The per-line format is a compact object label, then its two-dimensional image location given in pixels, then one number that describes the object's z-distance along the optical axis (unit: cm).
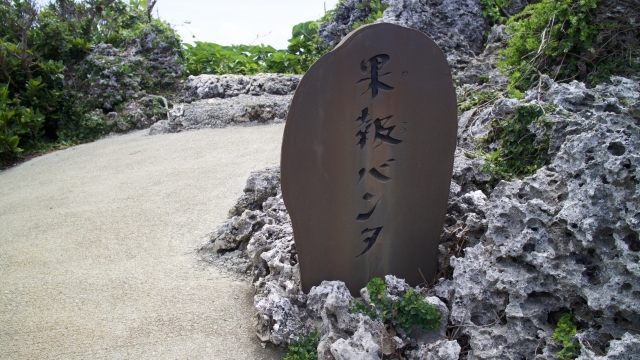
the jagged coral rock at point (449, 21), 693
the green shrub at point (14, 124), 667
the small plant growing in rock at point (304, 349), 256
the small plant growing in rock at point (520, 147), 348
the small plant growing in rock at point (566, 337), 204
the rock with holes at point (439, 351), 224
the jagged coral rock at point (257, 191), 419
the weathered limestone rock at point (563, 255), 205
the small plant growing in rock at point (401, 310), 246
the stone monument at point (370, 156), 254
